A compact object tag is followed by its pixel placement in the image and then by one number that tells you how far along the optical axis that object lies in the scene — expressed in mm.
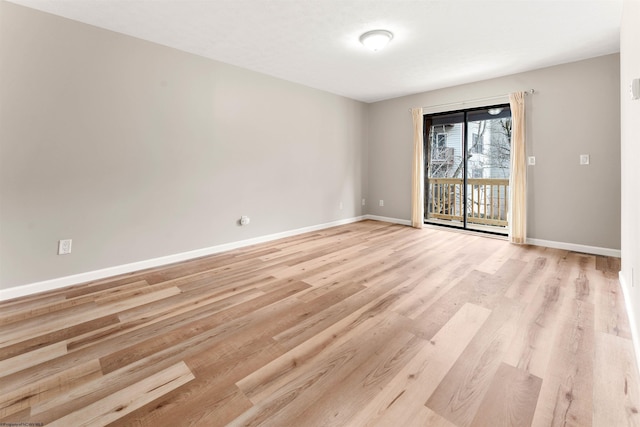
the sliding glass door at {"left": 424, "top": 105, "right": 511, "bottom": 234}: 4969
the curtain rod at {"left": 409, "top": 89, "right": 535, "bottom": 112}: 3934
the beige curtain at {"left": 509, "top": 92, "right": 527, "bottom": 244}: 3982
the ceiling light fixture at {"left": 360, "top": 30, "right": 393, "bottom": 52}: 2857
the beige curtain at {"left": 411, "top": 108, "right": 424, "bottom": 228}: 5109
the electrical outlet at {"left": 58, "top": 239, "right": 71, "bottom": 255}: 2600
